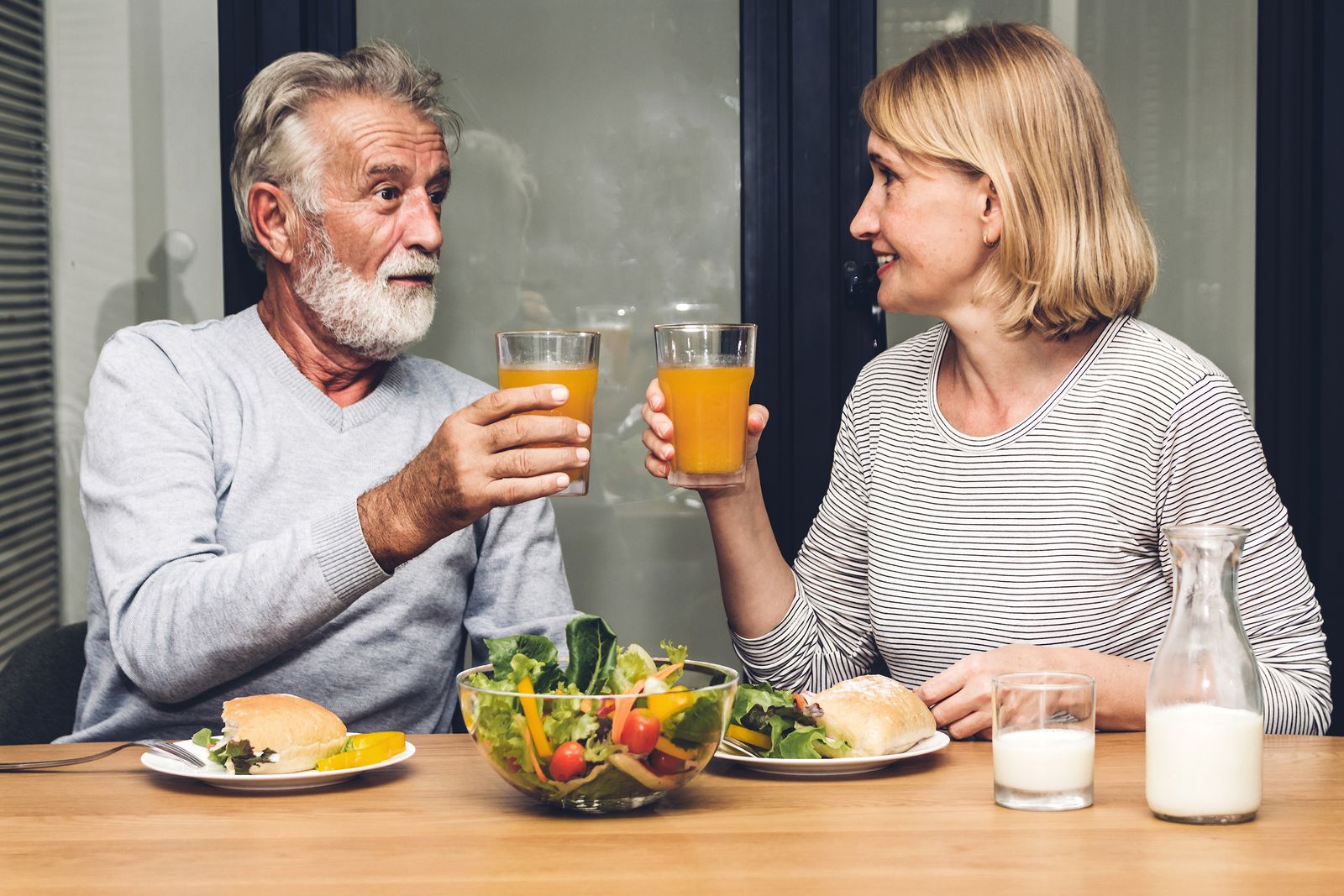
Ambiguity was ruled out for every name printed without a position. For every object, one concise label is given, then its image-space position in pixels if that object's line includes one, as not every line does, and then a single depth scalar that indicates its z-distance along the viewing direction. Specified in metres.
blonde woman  1.85
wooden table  1.06
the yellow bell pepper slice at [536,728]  1.17
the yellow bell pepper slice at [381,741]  1.38
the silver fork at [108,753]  1.39
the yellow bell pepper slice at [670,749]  1.18
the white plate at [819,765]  1.35
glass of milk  1.21
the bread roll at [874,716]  1.37
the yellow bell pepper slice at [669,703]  1.16
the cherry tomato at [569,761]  1.16
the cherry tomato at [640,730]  1.16
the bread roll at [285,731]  1.33
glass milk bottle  1.14
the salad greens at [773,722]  1.38
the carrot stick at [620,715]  1.15
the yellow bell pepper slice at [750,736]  1.39
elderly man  1.59
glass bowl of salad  1.16
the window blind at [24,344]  2.66
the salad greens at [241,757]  1.32
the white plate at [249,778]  1.31
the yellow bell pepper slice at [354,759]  1.33
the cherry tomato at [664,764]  1.18
